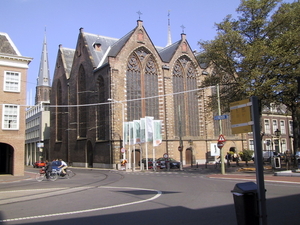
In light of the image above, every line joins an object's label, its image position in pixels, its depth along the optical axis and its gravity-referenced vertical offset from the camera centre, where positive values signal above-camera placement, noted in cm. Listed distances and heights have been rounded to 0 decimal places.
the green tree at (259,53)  2031 +650
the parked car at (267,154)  3751 -161
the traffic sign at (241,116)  455 +41
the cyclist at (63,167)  2259 -153
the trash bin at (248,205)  414 -87
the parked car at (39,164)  5029 -280
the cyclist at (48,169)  2155 -157
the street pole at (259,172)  399 -40
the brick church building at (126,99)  4078 +691
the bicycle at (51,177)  2144 -213
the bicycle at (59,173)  2231 -197
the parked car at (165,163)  3431 -225
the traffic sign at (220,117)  2078 +180
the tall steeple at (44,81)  9244 +2067
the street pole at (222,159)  2178 -120
